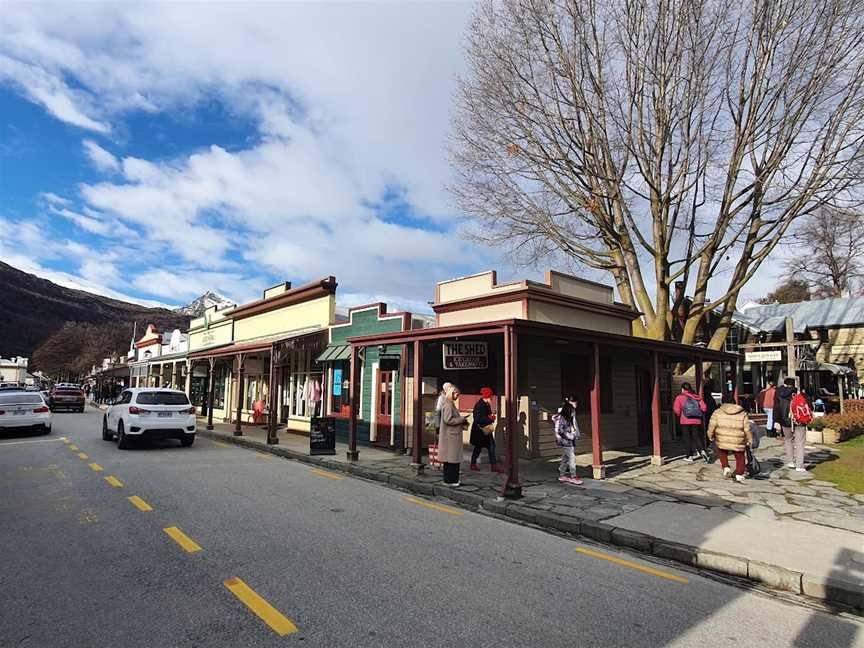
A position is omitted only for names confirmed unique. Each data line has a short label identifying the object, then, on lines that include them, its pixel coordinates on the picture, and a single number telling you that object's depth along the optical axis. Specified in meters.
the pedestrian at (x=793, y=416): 10.08
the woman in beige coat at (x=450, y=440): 9.35
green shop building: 14.73
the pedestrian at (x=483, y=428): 10.59
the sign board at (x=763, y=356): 17.38
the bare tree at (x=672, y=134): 15.72
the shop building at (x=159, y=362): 31.05
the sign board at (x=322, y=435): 13.02
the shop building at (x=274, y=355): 17.59
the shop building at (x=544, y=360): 10.91
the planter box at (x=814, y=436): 15.58
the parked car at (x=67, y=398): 33.44
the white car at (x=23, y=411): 16.80
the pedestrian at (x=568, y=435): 9.52
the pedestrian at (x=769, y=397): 12.82
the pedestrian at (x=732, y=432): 9.38
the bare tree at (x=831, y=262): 33.64
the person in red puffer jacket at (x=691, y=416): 11.39
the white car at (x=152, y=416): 13.90
